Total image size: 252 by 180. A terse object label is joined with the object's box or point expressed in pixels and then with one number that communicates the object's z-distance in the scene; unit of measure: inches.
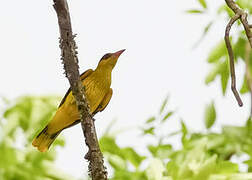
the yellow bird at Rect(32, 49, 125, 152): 293.3
